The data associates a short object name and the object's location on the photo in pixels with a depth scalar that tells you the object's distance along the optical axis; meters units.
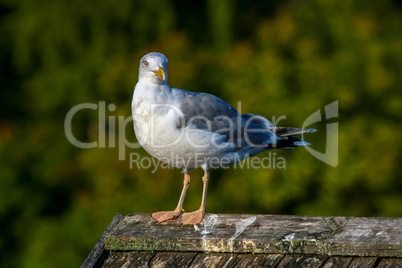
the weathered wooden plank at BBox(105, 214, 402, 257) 8.20
